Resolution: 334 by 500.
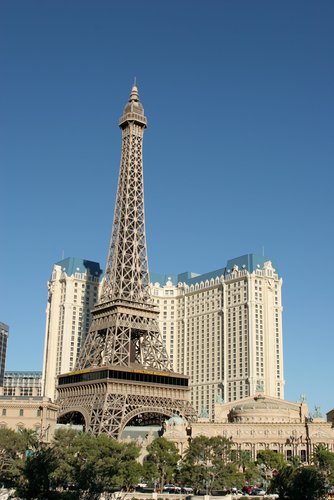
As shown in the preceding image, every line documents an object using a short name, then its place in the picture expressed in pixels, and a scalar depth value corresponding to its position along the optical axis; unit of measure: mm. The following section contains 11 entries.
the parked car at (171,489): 136250
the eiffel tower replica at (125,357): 165250
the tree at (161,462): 131000
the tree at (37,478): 103094
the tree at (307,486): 103469
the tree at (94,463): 107875
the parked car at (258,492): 126625
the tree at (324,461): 127238
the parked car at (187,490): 132000
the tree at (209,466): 122000
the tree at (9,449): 124438
